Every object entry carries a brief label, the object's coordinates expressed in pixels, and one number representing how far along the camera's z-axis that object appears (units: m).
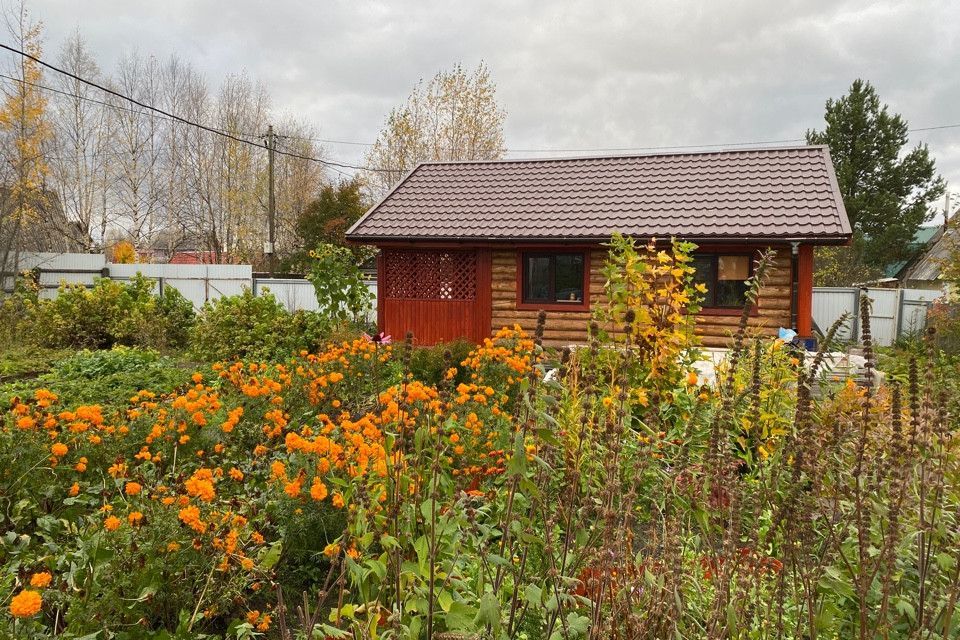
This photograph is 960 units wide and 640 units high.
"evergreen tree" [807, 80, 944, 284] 25.94
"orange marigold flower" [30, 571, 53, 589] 1.78
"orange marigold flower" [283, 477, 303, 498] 2.40
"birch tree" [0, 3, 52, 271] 21.08
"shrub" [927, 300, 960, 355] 11.14
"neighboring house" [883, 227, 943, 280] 27.15
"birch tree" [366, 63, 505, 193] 24.47
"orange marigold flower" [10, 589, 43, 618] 1.61
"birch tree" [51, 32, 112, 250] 26.20
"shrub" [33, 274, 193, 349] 11.41
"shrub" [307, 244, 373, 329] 11.22
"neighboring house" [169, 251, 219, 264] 43.72
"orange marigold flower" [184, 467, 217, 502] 2.16
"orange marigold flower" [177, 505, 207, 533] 2.09
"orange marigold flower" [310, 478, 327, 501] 2.27
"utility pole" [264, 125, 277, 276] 22.24
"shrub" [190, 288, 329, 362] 10.50
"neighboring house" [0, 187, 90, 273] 18.67
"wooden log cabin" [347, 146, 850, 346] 9.92
